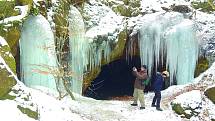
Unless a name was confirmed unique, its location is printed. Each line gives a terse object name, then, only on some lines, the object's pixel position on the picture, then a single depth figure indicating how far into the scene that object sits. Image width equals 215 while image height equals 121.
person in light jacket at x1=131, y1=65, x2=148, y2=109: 13.94
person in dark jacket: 13.88
